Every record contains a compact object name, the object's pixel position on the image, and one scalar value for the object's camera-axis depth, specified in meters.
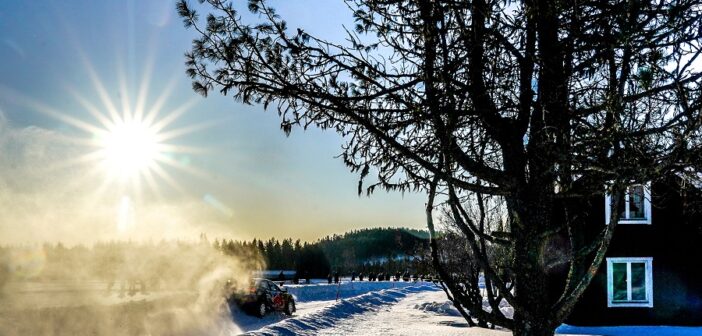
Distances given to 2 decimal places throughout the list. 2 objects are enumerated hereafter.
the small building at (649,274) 18.47
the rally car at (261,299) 22.23
